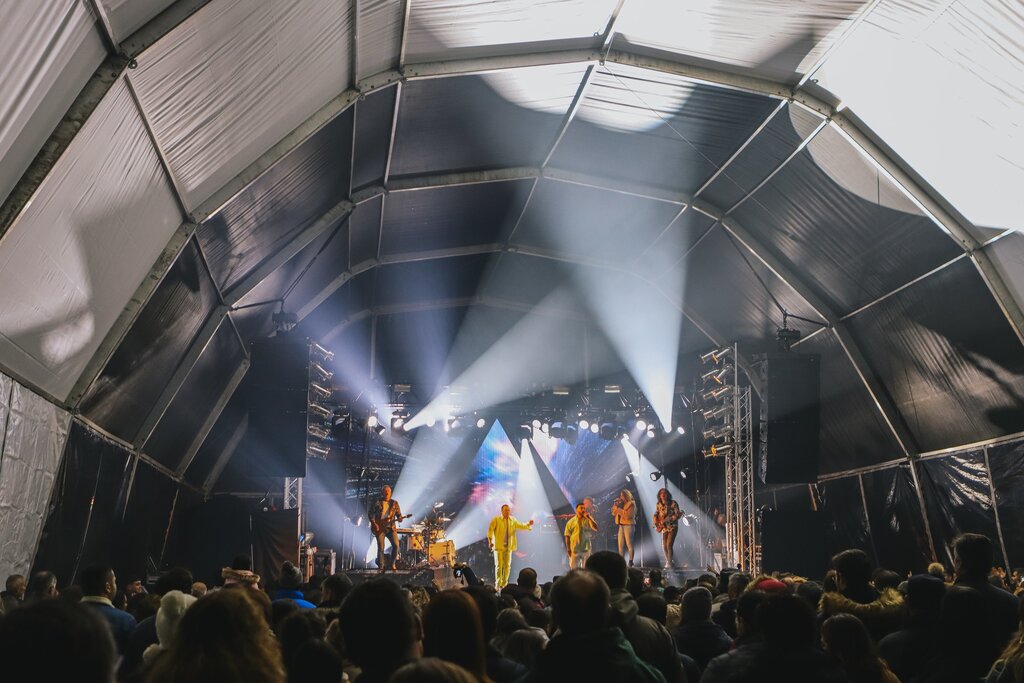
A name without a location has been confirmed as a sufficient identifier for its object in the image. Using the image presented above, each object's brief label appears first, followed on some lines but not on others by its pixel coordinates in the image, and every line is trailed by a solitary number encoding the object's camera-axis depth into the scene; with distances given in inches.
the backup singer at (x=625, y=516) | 803.4
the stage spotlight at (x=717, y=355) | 682.1
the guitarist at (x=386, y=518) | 687.7
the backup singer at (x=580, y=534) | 771.4
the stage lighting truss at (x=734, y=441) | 642.2
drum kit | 753.6
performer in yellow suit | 741.9
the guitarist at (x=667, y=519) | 743.1
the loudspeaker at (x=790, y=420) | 593.3
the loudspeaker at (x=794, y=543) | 605.9
